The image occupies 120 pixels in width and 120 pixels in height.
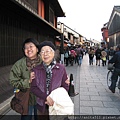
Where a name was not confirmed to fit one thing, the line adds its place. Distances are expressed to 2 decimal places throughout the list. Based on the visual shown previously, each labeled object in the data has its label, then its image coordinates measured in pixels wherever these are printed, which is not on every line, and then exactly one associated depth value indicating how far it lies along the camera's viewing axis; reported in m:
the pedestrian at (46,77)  1.82
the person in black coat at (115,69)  4.55
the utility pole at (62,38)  10.17
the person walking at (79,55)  13.02
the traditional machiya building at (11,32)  3.87
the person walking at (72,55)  12.56
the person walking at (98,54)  12.44
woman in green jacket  1.93
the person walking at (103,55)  12.03
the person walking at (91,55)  12.80
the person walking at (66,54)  12.03
